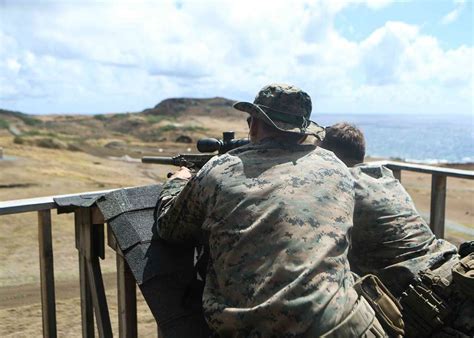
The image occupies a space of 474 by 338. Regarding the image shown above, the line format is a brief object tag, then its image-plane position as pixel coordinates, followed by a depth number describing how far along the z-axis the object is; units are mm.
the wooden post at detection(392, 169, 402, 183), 5023
